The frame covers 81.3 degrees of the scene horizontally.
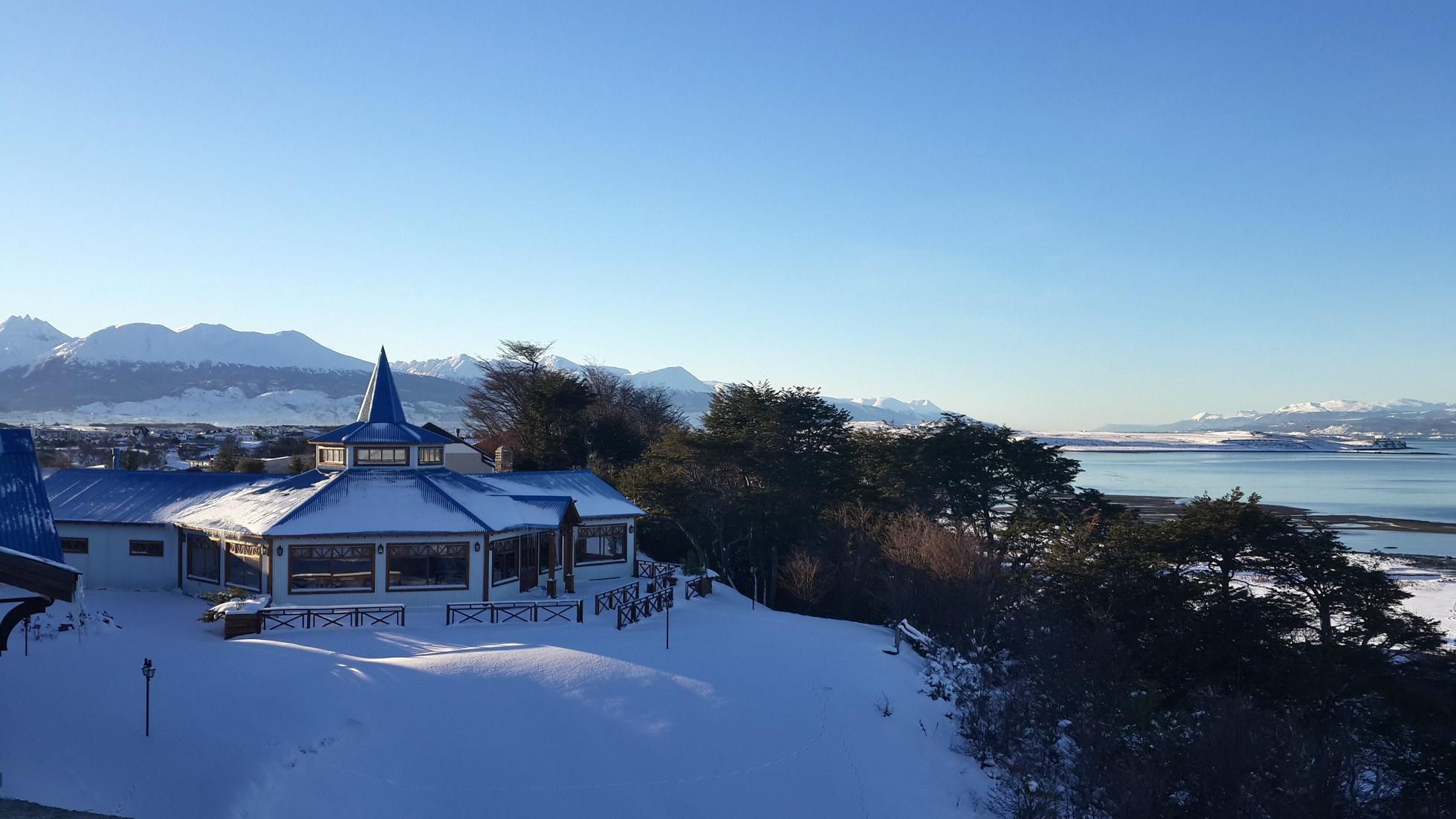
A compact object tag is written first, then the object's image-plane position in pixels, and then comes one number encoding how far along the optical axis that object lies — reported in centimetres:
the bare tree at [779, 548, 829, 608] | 3059
